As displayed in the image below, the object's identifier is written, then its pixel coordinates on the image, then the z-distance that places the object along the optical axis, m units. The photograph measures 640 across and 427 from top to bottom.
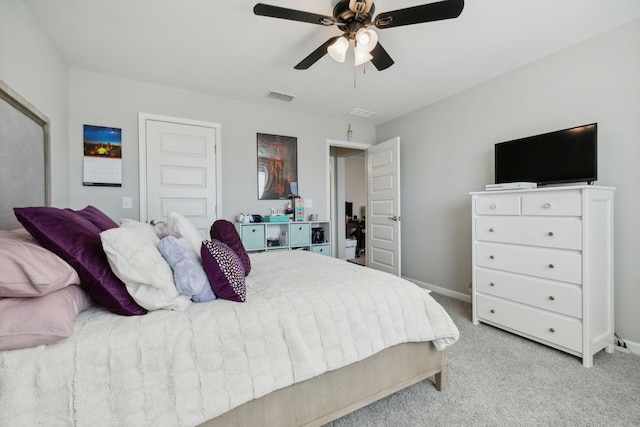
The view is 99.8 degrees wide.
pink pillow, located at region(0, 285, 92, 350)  0.77
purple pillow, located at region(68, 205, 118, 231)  1.44
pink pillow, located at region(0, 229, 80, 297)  0.77
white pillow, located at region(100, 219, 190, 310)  0.99
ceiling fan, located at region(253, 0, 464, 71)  1.56
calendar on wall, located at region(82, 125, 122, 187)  2.75
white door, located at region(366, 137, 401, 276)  3.73
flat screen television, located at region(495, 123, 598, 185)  2.10
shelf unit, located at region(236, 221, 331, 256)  3.32
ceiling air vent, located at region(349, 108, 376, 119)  3.84
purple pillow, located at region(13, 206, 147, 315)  0.98
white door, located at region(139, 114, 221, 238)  2.99
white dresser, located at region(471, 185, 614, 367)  1.88
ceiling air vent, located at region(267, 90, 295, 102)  3.27
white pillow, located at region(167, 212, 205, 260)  1.48
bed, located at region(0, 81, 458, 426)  0.81
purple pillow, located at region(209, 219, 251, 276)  1.70
